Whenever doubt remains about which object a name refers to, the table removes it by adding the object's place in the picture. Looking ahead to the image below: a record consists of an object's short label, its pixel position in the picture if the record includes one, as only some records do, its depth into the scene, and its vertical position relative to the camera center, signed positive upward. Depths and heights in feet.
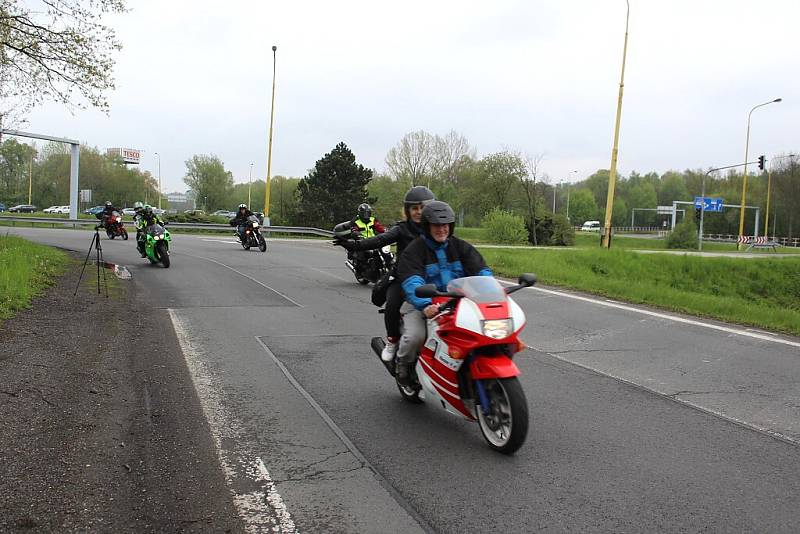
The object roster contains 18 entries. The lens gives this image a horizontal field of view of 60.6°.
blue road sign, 233.19 +12.52
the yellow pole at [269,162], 126.11 +10.24
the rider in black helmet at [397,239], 18.47 -0.47
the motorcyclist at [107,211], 89.65 -0.27
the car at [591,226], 367.72 +4.26
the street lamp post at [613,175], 90.39 +8.09
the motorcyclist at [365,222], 46.03 -0.02
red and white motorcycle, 14.57 -2.89
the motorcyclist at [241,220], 79.66 -0.46
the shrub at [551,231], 189.88 +0.27
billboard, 206.32 +17.55
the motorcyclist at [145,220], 57.82 -0.78
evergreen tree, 157.79 +7.30
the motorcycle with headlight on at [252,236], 78.18 -2.28
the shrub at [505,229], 160.86 +0.15
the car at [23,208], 279.01 -1.42
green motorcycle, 56.03 -2.64
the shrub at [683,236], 199.93 +0.51
